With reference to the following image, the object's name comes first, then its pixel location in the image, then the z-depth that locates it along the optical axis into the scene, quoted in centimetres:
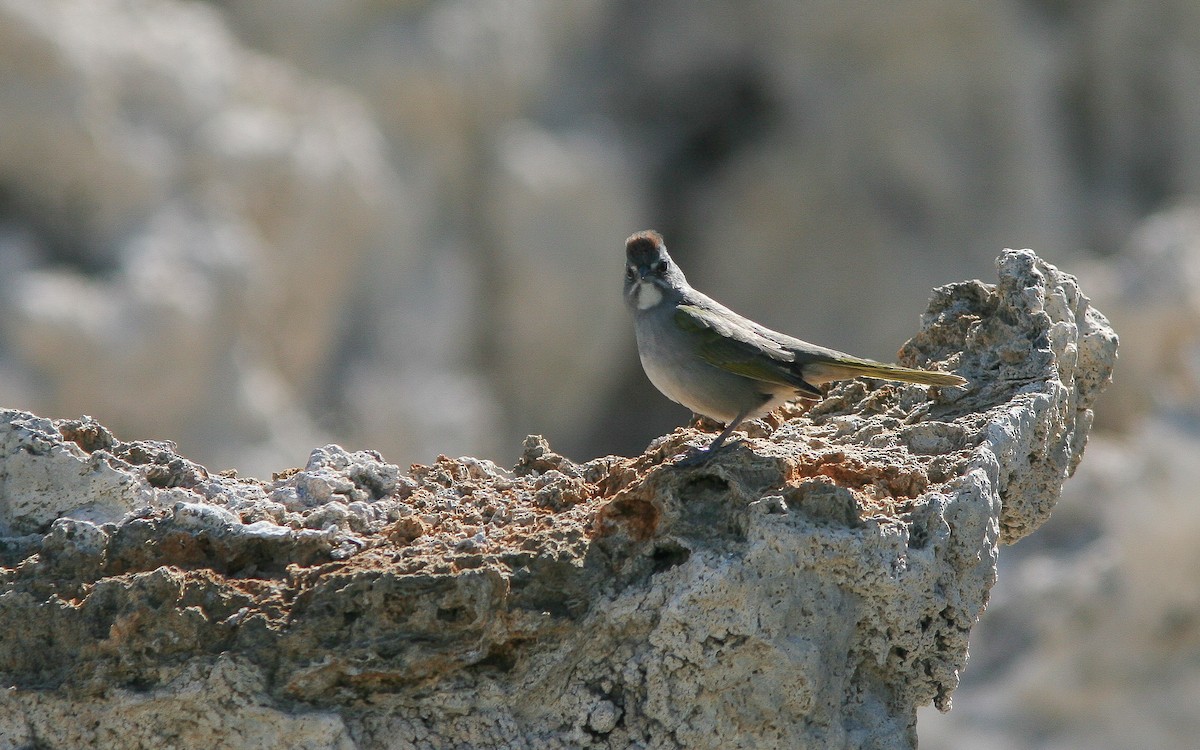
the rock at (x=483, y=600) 959
